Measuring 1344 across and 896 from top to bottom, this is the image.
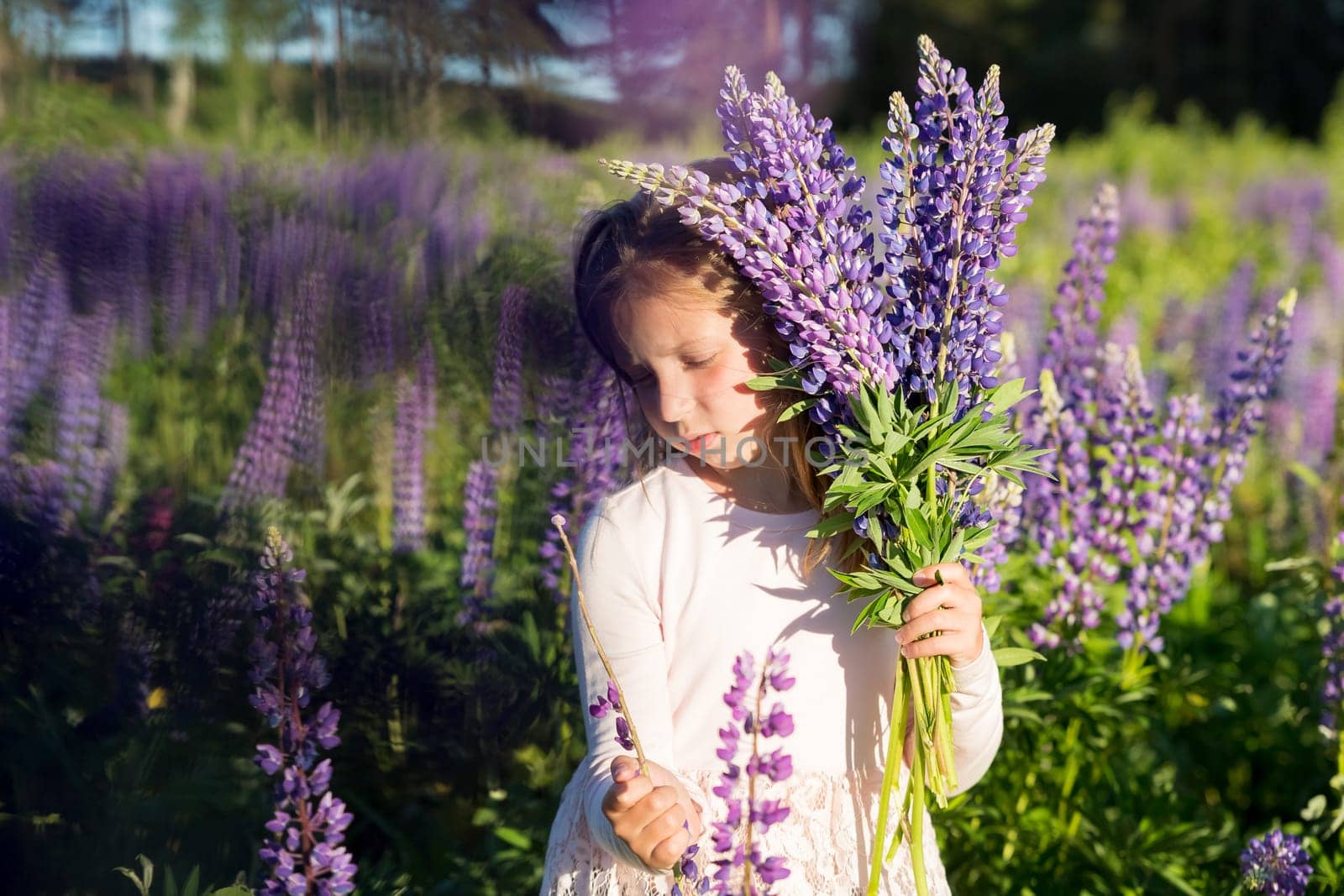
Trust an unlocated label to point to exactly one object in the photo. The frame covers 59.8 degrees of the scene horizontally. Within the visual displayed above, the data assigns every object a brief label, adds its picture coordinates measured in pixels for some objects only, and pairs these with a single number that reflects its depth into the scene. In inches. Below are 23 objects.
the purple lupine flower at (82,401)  82.3
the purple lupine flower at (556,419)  99.4
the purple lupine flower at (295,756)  67.7
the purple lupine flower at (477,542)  99.7
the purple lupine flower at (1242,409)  94.5
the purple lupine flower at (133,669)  78.9
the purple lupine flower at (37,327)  80.7
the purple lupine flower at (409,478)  102.7
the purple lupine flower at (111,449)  84.1
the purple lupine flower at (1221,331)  182.9
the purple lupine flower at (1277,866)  81.4
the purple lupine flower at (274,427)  88.5
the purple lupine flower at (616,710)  58.8
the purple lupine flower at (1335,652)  90.6
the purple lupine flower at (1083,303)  94.5
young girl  67.4
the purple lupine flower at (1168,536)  92.6
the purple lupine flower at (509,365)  99.0
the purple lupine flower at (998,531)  80.0
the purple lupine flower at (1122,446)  92.1
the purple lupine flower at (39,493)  77.5
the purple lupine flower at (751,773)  52.2
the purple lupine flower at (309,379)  89.1
